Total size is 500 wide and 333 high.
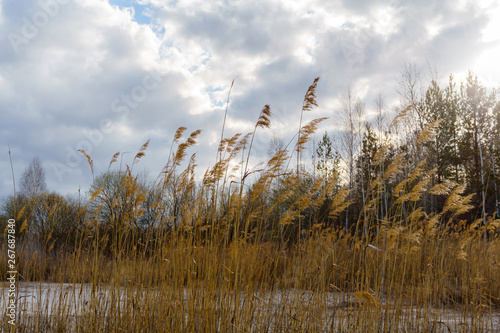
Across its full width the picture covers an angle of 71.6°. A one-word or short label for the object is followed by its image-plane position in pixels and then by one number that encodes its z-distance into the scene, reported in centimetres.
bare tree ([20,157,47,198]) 2886
